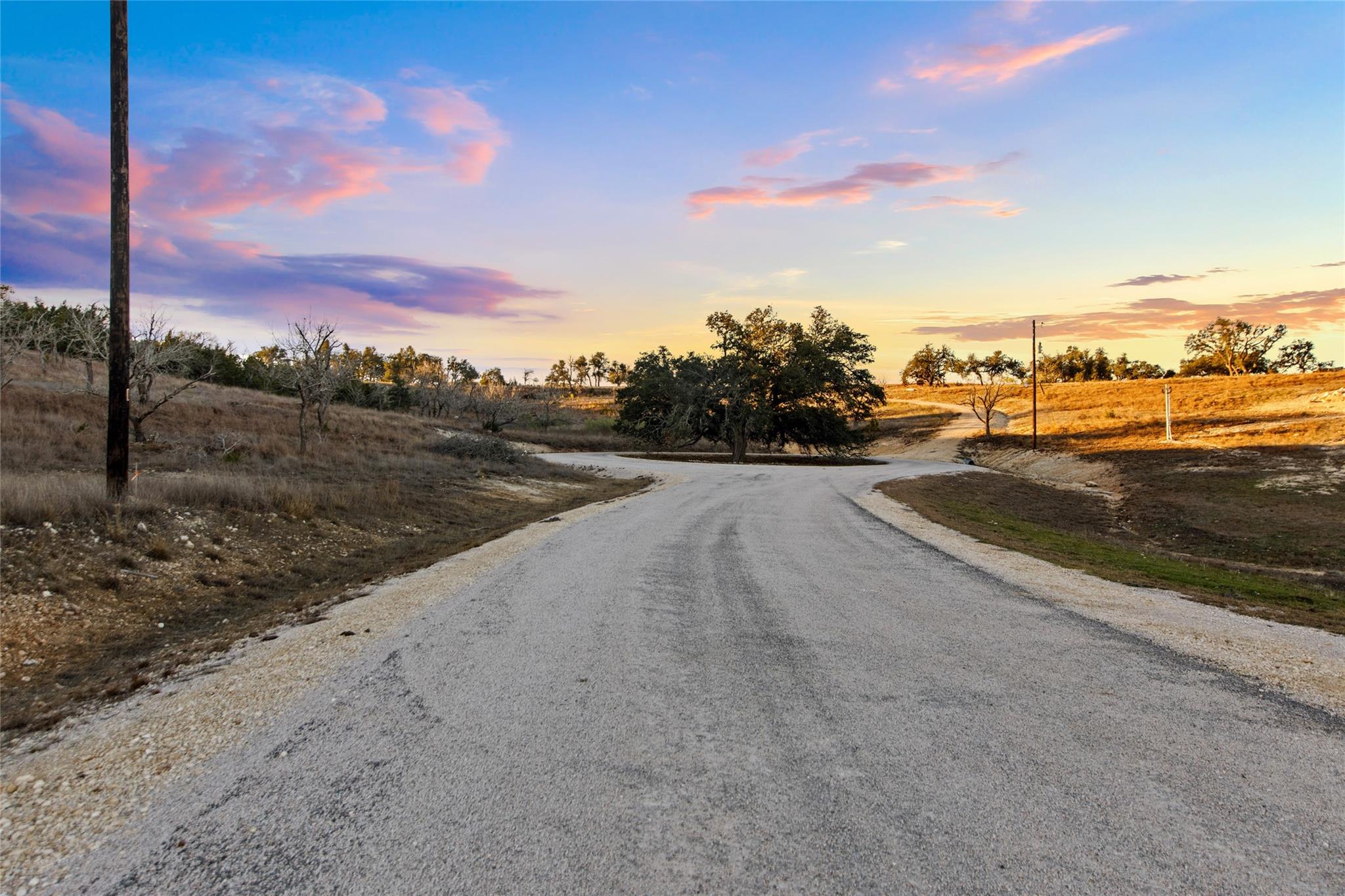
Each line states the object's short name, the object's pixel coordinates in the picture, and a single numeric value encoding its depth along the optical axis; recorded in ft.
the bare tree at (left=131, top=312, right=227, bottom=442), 70.59
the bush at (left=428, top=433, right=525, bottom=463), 91.86
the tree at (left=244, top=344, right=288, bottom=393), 178.52
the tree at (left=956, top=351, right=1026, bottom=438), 264.39
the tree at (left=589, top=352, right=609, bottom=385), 528.63
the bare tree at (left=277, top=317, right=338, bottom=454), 82.23
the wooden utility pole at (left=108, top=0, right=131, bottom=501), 36.65
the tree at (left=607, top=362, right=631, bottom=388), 491.10
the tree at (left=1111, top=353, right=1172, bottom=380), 353.10
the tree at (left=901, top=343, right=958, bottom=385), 397.19
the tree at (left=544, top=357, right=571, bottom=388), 499.51
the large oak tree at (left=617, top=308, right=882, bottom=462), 147.33
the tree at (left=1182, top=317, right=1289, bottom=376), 306.35
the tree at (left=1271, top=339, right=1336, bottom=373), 320.09
